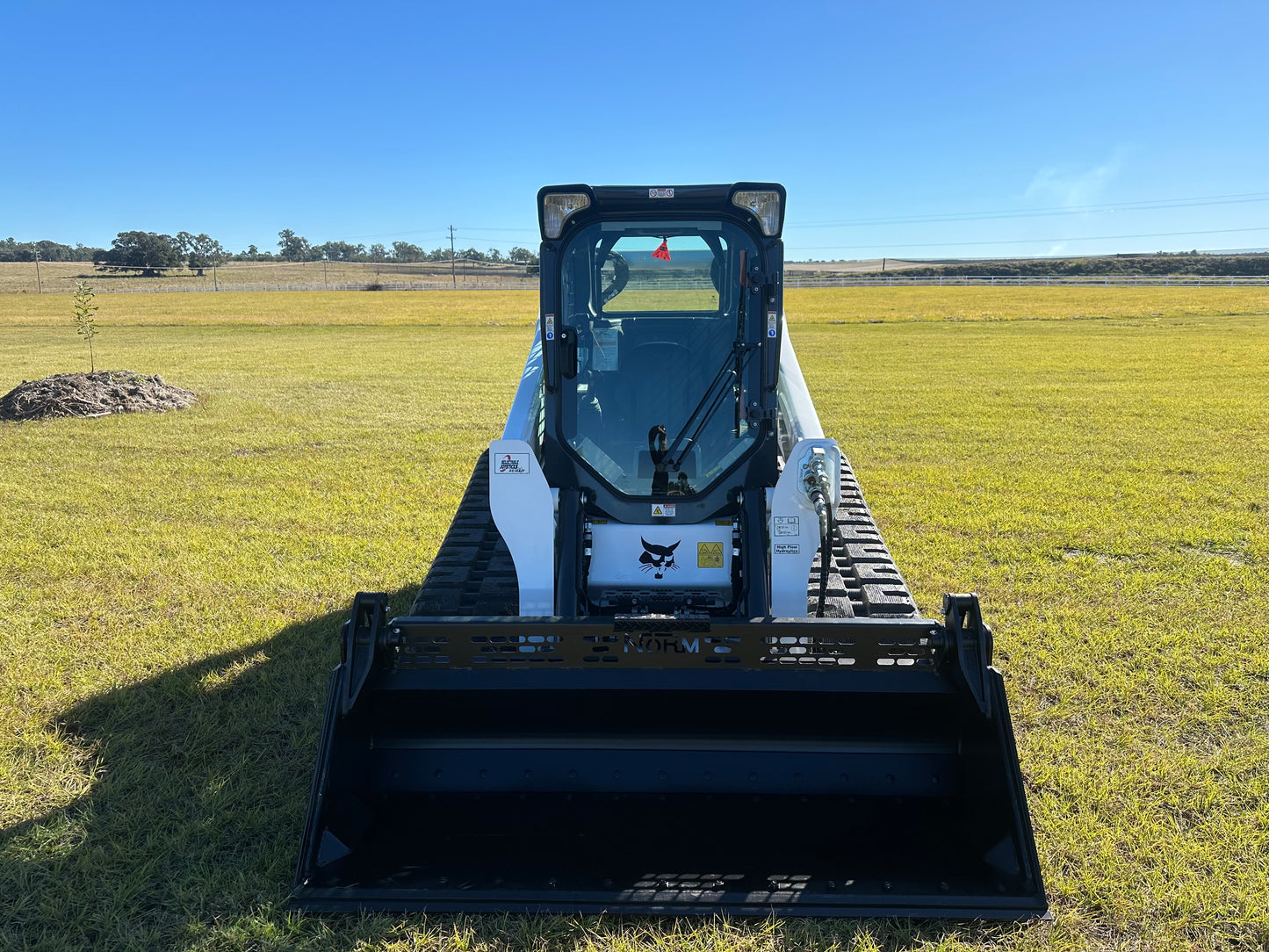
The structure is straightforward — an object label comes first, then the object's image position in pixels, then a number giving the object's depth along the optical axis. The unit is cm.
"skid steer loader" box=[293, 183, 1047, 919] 325
